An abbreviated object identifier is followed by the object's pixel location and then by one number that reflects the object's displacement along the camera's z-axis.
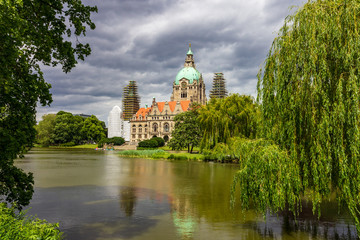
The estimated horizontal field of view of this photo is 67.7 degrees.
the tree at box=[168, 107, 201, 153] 50.25
